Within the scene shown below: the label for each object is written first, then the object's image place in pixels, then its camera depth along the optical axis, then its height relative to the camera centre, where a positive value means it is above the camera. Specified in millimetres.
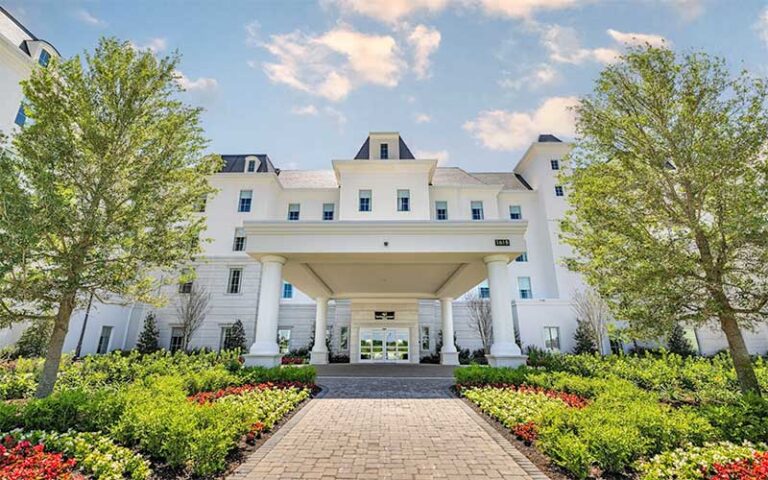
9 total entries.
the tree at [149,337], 21812 +10
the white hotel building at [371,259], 12047 +3174
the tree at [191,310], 22081 +1737
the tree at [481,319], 23906 +1314
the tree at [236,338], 22297 -42
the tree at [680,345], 21641 -425
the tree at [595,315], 21047 +1425
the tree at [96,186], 6840 +3335
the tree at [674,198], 7570 +3214
